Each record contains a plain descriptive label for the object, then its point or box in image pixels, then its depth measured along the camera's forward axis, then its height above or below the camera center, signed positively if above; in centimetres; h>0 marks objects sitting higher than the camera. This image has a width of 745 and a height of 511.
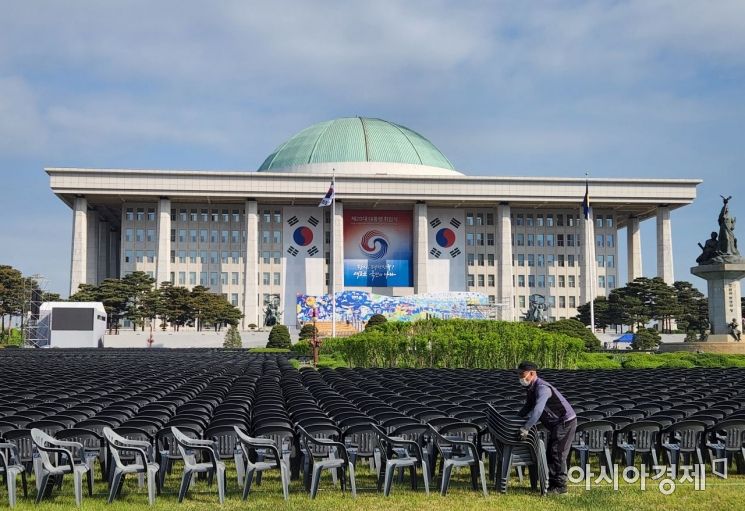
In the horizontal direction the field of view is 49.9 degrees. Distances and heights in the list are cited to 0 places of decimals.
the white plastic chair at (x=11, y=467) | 1041 -193
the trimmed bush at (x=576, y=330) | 6438 -24
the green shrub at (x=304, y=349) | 5550 -158
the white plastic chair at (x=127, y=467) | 1066 -189
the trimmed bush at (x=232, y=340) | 7738 -135
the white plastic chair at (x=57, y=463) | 1059 -189
